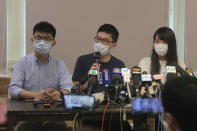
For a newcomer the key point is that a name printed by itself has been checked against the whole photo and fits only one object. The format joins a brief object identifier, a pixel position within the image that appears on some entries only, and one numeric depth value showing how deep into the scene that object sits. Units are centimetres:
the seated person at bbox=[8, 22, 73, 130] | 487
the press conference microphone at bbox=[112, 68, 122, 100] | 449
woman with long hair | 508
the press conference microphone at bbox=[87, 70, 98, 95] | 443
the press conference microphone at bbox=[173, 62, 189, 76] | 447
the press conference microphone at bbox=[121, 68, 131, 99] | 445
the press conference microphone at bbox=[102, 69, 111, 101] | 451
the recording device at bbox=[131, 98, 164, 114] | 408
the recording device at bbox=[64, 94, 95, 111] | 425
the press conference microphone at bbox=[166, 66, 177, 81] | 439
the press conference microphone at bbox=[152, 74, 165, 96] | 437
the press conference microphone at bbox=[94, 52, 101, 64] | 494
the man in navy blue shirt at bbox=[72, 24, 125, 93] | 503
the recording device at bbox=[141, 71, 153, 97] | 437
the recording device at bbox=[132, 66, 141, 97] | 441
